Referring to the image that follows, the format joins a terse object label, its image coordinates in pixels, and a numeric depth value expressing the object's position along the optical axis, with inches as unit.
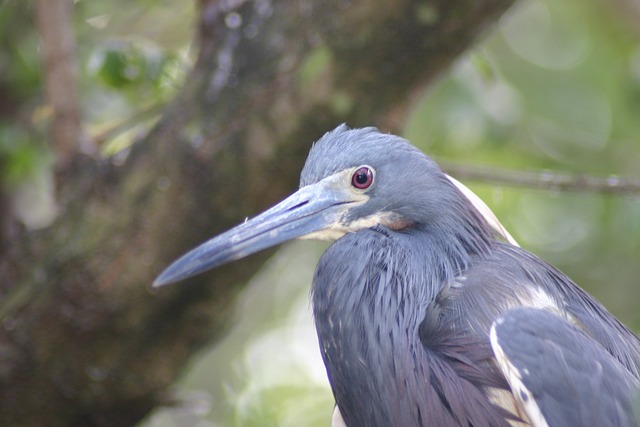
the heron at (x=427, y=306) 229.9
